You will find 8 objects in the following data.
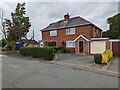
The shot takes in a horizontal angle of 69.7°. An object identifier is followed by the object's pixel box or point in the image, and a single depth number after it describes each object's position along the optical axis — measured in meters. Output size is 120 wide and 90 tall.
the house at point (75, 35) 14.50
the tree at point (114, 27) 23.59
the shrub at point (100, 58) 8.21
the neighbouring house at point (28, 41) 25.22
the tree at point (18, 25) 21.80
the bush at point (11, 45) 18.77
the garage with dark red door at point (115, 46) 13.66
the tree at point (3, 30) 21.97
